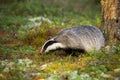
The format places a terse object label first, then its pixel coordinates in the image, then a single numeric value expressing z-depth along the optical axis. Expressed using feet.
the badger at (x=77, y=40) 46.55
